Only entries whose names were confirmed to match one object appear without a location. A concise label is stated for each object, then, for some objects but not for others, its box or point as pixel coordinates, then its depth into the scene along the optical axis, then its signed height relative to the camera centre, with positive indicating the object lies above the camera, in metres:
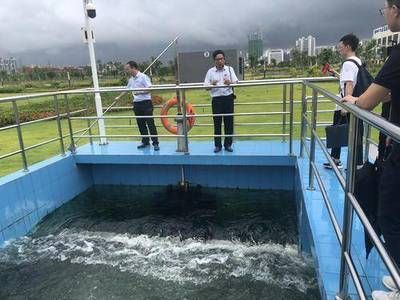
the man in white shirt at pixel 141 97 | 5.51 -0.48
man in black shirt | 1.53 -0.41
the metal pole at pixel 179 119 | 5.02 -0.76
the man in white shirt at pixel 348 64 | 3.44 -0.10
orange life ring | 5.59 -0.76
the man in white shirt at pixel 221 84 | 4.98 -0.31
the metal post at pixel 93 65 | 5.70 +0.01
